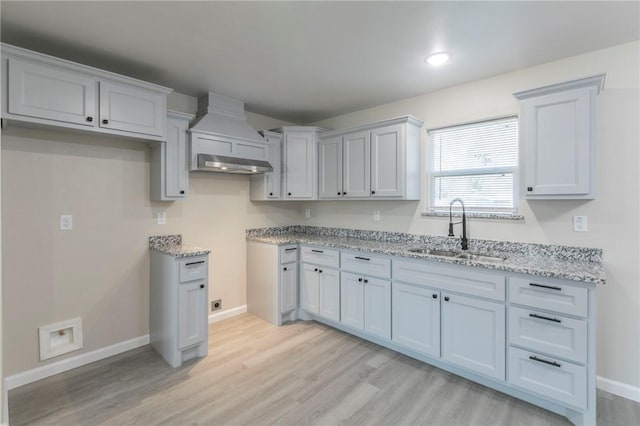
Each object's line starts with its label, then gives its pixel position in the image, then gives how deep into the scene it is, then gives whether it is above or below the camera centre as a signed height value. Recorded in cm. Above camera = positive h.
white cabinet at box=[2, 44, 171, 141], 209 +83
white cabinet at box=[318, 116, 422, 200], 317 +54
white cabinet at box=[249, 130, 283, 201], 379 +41
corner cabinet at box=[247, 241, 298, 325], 352 -77
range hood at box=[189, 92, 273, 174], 310 +74
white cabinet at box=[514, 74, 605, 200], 218 +51
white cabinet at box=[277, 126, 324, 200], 388 +60
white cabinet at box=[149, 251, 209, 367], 268 -82
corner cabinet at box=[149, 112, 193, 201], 295 +45
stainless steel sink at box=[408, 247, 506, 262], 271 -38
